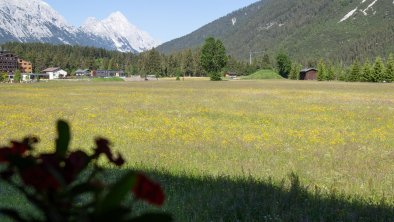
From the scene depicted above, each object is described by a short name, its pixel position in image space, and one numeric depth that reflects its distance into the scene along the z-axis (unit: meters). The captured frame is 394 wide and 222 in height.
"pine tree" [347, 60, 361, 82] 120.54
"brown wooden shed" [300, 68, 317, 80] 152.38
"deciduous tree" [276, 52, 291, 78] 157.88
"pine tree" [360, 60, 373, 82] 115.56
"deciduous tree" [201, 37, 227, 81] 126.88
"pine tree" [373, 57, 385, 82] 112.94
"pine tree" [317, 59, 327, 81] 135.62
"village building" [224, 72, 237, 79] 197.75
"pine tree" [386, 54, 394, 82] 112.50
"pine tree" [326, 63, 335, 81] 136.62
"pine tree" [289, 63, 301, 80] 152.38
